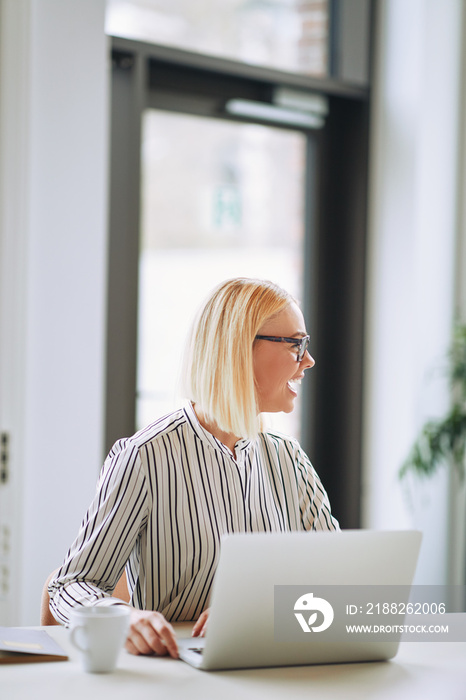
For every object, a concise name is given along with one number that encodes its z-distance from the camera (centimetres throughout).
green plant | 475
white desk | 217
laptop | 220
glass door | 467
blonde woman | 262
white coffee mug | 221
